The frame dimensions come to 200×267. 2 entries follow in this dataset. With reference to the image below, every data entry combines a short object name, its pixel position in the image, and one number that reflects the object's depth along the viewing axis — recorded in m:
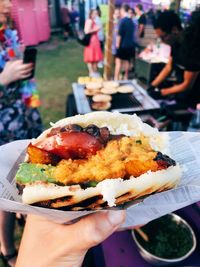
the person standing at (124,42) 7.00
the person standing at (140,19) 9.77
